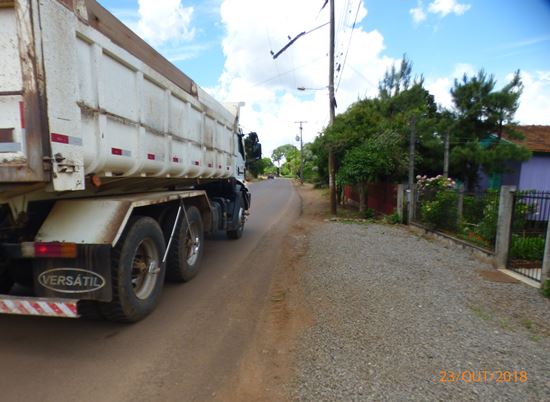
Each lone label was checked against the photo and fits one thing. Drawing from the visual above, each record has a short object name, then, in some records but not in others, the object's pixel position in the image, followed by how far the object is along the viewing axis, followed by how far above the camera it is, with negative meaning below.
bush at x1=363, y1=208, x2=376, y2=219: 14.05 -1.77
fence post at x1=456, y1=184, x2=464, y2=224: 8.65 -0.88
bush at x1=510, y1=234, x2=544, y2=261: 6.60 -1.47
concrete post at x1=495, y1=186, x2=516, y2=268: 6.37 -1.03
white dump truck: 2.47 +0.07
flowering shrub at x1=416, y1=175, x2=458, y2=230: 8.91 -0.87
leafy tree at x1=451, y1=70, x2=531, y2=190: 10.63 +1.49
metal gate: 6.40 -1.22
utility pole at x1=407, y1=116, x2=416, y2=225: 10.83 -0.43
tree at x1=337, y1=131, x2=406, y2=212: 12.32 +0.38
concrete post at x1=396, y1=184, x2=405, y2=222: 11.71 -0.99
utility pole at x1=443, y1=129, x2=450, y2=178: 10.98 +0.51
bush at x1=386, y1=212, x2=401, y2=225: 11.96 -1.68
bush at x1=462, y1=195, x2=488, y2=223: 8.09 -0.89
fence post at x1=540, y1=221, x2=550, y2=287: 5.20 -1.39
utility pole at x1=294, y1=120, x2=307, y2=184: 57.29 +1.55
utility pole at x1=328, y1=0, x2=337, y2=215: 14.63 +3.40
